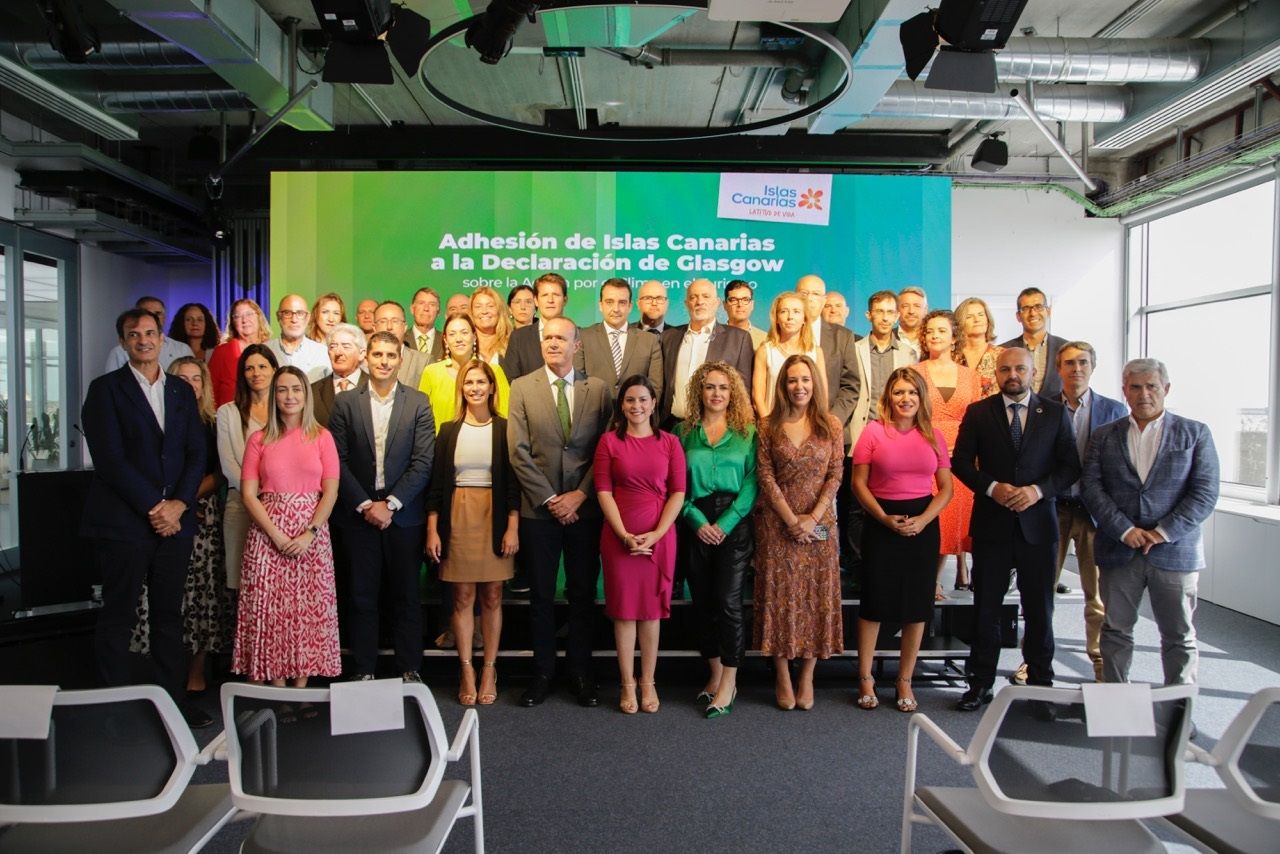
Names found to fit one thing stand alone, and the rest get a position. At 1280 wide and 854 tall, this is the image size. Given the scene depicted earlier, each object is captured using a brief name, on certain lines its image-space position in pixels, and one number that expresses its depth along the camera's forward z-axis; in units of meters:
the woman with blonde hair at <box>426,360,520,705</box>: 4.25
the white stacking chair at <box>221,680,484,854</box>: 1.88
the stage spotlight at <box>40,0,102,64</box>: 4.39
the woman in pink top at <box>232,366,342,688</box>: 4.01
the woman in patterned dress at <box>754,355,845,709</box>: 4.18
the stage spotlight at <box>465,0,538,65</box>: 3.46
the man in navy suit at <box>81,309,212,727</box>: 3.73
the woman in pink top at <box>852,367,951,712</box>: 4.20
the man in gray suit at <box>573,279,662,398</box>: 4.97
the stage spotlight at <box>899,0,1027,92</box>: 3.86
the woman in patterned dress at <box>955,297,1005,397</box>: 5.38
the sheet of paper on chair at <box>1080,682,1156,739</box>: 1.83
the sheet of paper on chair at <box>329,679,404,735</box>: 1.81
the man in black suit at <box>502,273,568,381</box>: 5.07
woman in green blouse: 4.16
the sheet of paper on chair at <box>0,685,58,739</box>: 1.79
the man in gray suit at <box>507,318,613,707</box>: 4.27
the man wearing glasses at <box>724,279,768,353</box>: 5.29
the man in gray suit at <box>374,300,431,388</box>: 5.39
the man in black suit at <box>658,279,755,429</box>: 4.99
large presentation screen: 7.26
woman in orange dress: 5.13
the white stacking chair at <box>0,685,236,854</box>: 1.83
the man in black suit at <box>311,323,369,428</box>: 4.51
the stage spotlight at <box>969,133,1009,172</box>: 7.59
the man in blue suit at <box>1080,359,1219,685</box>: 3.79
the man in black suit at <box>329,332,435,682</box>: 4.23
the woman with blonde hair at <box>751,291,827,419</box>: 4.87
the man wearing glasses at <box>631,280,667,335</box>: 5.32
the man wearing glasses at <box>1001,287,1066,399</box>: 5.32
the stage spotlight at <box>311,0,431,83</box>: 3.82
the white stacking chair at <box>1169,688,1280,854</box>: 1.94
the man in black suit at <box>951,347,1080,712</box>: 4.15
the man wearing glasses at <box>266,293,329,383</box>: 5.48
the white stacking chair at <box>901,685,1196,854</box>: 1.86
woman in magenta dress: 4.10
